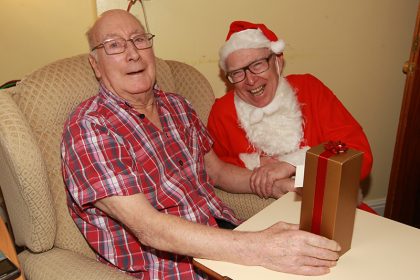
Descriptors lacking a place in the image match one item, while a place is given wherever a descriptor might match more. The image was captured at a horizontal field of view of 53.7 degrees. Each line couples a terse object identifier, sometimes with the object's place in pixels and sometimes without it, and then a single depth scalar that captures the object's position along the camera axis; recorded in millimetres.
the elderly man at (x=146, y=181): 1062
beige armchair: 1154
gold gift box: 926
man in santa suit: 1712
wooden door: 2186
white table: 999
